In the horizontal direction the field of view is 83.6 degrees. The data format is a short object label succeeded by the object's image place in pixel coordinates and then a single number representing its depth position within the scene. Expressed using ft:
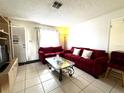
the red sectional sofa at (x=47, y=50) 11.95
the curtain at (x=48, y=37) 14.01
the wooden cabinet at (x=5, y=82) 4.54
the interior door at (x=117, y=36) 7.97
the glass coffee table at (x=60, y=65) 7.33
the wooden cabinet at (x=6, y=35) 7.85
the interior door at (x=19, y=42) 10.91
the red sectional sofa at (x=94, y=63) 7.64
